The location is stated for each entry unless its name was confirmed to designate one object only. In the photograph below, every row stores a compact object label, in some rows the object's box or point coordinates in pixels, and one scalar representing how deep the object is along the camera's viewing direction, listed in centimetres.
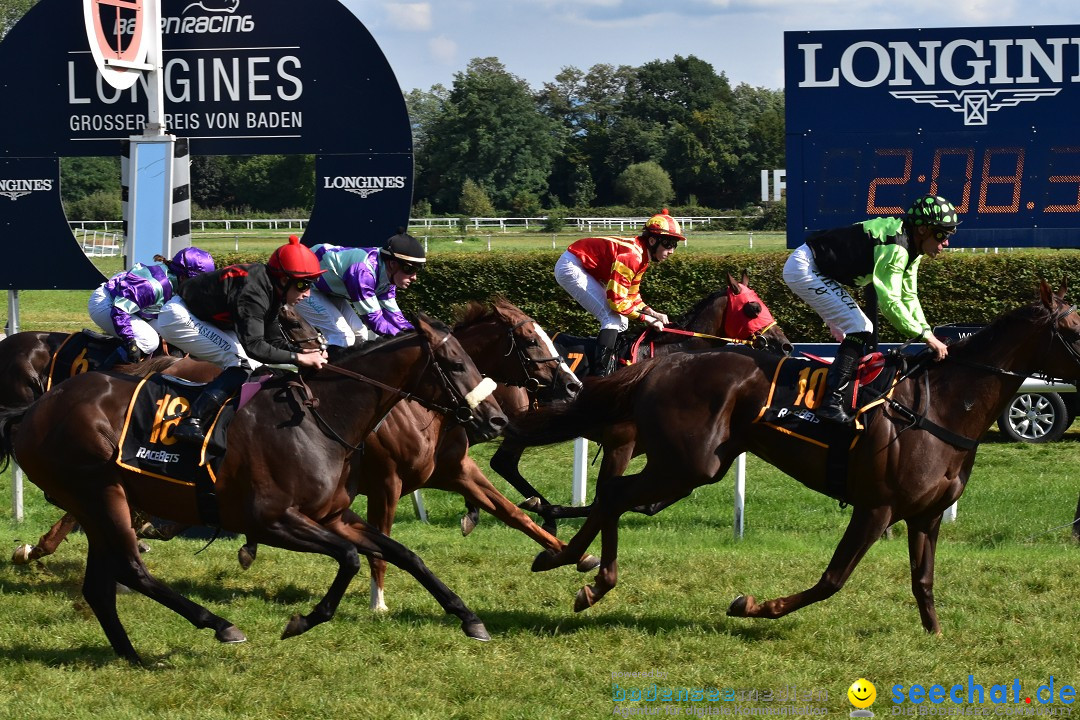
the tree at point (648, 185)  9219
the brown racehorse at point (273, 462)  1016
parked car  2311
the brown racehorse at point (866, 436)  1095
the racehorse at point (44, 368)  1322
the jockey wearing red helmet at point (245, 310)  1041
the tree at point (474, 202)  8679
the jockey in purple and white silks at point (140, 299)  1507
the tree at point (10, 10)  10876
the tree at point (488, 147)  9487
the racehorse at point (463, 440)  1249
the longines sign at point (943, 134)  2006
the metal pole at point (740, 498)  1553
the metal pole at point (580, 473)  1684
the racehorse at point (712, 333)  1596
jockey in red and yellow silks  1584
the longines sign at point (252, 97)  2067
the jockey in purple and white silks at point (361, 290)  1354
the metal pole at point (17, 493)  1674
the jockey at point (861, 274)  1124
